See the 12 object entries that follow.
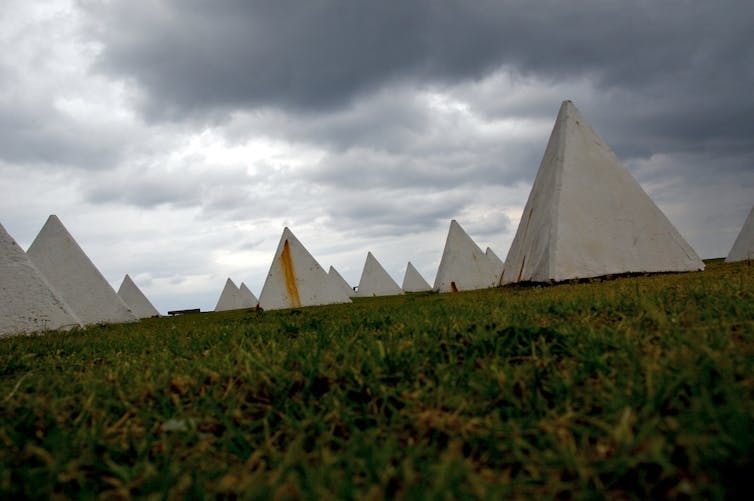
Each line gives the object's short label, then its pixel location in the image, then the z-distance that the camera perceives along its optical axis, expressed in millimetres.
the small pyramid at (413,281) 29500
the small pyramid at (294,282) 13305
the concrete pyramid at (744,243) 12792
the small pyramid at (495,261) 20041
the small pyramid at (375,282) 24531
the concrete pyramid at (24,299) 6980
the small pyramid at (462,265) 18234
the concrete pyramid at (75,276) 10742
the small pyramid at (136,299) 20172
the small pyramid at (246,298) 25558
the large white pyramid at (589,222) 7328
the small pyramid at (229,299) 25500
